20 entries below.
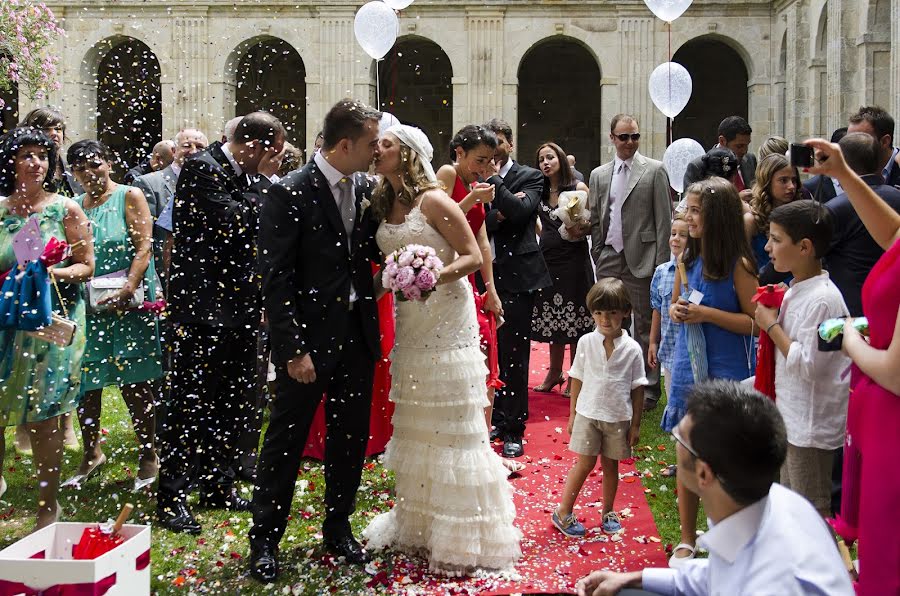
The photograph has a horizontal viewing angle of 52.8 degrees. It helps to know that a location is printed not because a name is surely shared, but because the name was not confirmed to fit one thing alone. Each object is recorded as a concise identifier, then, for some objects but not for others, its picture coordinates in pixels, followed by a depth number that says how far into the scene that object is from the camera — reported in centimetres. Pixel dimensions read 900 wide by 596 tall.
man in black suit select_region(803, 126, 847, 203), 546
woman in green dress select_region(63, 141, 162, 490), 546
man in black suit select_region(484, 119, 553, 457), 666
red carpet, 425
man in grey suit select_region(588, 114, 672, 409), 768
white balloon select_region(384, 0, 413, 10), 888
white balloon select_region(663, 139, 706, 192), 1181
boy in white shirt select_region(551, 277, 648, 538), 489
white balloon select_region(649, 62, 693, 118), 1187
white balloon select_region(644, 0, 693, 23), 1009
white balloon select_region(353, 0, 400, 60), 1027
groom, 419
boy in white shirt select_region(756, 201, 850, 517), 389
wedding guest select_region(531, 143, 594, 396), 838
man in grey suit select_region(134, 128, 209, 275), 706
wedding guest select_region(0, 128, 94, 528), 463
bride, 438
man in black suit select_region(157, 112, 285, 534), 493
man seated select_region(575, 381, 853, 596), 204
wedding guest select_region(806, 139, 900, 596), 280
